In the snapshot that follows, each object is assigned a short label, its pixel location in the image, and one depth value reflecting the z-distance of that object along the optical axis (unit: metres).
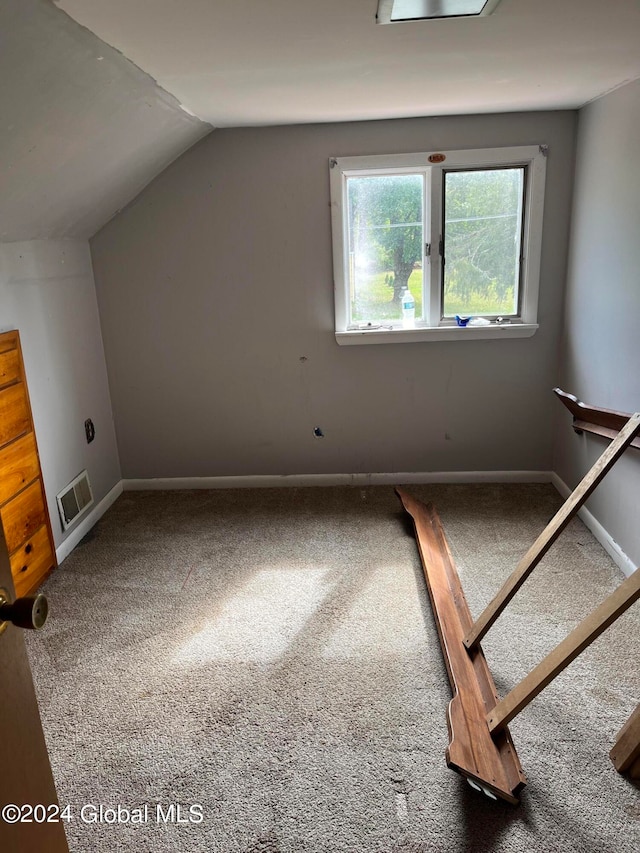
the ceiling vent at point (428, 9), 1.49
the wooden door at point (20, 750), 0.90
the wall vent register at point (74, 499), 2.97
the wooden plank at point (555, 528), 1.71
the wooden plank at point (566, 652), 1.40
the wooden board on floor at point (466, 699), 1.57
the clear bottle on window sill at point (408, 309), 3.34
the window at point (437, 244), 3.15
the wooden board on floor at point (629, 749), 1.61
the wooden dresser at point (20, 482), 2.50
